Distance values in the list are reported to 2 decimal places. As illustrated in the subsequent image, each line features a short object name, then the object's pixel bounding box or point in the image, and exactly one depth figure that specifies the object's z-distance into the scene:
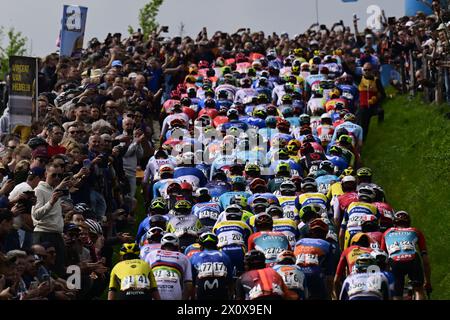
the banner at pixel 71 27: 36.53
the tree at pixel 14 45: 80.38
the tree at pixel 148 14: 77.25
